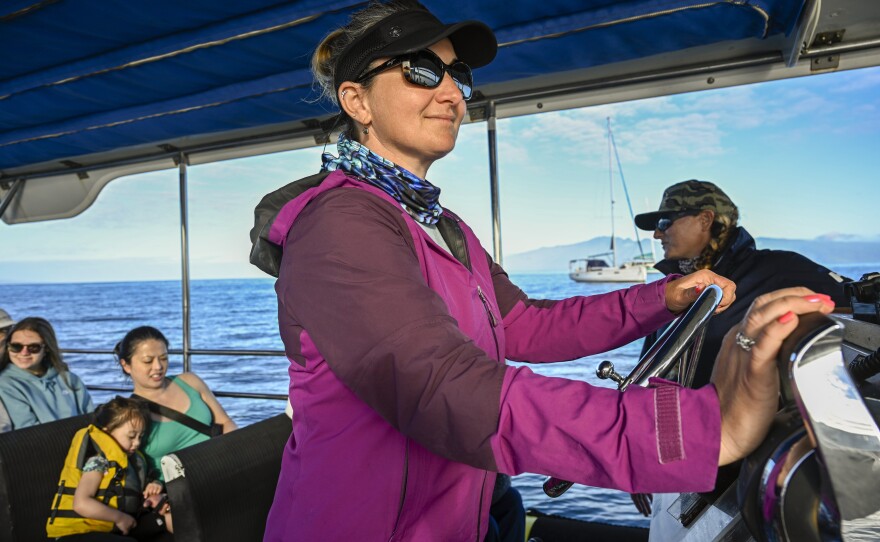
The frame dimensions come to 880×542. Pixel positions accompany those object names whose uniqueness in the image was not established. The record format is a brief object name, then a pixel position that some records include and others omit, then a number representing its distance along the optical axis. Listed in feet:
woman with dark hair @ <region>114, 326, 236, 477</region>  10.81
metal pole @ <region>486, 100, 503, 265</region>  10.25
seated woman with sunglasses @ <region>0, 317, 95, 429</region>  11.97
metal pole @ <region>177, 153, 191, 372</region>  14.14
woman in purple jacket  2.13
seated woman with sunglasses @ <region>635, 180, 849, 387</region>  8.91
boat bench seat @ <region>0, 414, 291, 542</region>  7.16
